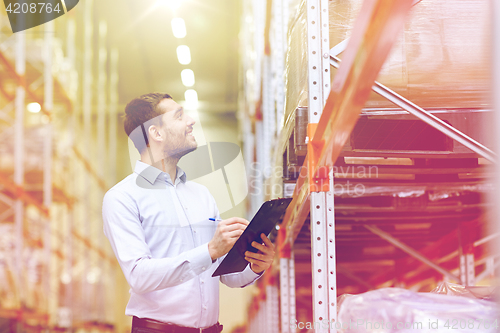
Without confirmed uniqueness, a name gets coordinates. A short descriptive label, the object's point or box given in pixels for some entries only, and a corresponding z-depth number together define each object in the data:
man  2.20
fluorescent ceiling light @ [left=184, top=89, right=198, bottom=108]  14.66
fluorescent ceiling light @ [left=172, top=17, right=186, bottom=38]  10.86
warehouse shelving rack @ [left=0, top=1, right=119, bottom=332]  8.73
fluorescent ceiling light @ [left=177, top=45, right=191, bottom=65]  12.11
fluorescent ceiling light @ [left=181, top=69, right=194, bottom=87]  13.27
